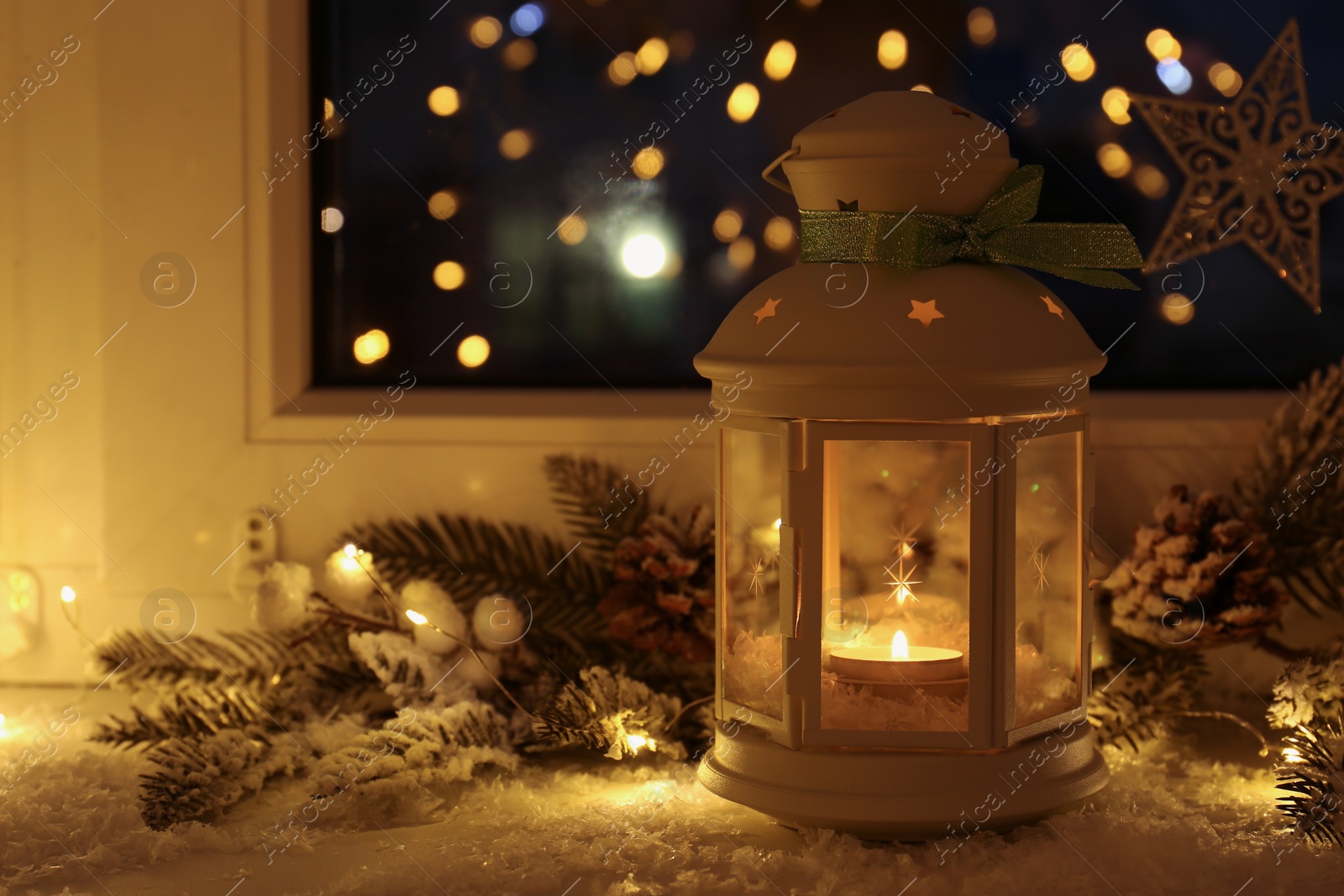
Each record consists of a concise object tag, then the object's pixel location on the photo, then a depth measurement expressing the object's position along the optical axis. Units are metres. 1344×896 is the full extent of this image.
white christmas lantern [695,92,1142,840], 0.84
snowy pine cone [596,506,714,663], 0.95
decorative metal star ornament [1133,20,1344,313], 0.98
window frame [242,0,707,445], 0.99
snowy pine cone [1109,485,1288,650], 0.93
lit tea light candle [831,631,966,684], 0.85
